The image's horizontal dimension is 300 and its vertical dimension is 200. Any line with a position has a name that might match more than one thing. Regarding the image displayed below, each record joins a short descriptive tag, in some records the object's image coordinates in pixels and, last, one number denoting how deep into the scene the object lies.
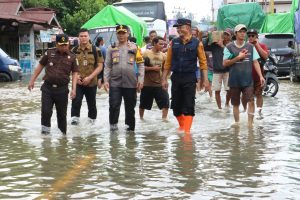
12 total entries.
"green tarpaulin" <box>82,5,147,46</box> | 24.55
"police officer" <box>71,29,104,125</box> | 10.25
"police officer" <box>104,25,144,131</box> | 9.66
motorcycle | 16.05
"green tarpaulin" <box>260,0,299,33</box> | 31.60
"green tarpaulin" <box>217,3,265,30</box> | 30.48
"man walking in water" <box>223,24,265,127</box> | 10.16
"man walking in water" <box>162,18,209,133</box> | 9.45
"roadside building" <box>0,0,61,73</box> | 35.28
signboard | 40.53
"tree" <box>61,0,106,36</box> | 49.88
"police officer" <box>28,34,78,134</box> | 9.16
